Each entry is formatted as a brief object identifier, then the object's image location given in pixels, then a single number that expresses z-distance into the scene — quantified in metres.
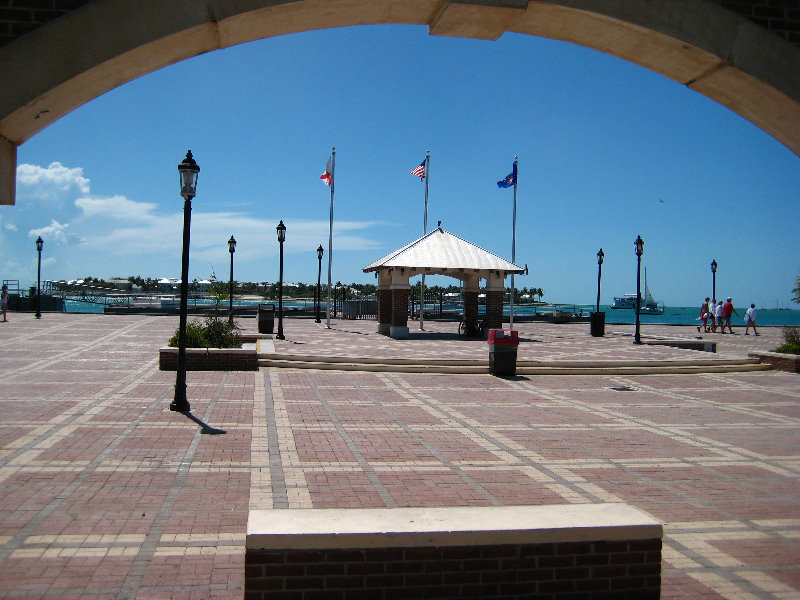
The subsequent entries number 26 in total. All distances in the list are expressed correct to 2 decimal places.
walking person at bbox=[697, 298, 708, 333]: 36.67
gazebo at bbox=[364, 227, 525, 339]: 27.11
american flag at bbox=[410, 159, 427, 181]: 35.09
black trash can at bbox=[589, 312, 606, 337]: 30.67
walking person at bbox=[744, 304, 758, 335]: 33.88
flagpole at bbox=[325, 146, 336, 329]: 33.89
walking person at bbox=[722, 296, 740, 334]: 34.94
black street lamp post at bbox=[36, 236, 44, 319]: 34.66
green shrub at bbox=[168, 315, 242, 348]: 16.42
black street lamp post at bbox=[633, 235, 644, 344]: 25.94
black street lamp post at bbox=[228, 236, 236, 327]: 28.51
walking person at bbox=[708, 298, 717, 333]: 36.69
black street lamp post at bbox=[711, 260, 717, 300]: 42.22
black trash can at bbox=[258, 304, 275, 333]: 27.19
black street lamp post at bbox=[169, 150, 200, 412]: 11.11
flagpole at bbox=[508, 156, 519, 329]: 31.50
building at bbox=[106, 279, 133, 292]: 105.54
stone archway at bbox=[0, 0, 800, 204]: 3.83
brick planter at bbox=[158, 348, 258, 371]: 15.41
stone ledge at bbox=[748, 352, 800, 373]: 18.81
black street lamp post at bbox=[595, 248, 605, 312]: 36.34
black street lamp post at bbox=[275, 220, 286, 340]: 25.02
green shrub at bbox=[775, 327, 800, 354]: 19.64
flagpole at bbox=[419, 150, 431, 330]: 32.78
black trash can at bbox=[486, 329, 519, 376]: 16.70
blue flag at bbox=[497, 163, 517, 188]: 31.44
